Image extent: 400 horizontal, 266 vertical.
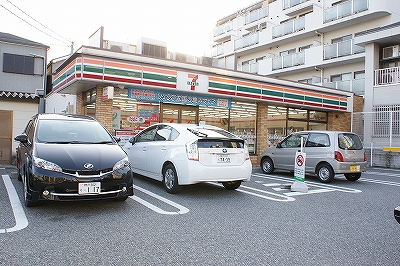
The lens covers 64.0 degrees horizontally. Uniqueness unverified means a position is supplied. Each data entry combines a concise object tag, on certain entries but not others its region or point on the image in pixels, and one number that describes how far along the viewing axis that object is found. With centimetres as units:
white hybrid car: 623
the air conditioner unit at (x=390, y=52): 1738
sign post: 762
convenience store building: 1003
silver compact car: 923
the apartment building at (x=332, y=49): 1662
